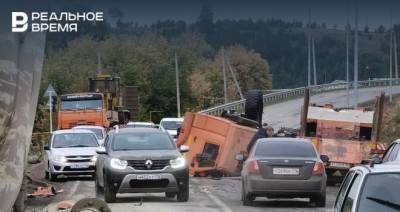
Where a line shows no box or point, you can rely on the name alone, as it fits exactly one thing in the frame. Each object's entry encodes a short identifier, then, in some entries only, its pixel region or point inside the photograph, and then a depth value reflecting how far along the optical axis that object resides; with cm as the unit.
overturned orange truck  2942
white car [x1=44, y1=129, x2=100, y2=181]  2755
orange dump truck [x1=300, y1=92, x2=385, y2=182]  2655
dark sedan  1883
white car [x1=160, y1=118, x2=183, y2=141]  4516
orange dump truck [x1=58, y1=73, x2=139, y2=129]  4334
